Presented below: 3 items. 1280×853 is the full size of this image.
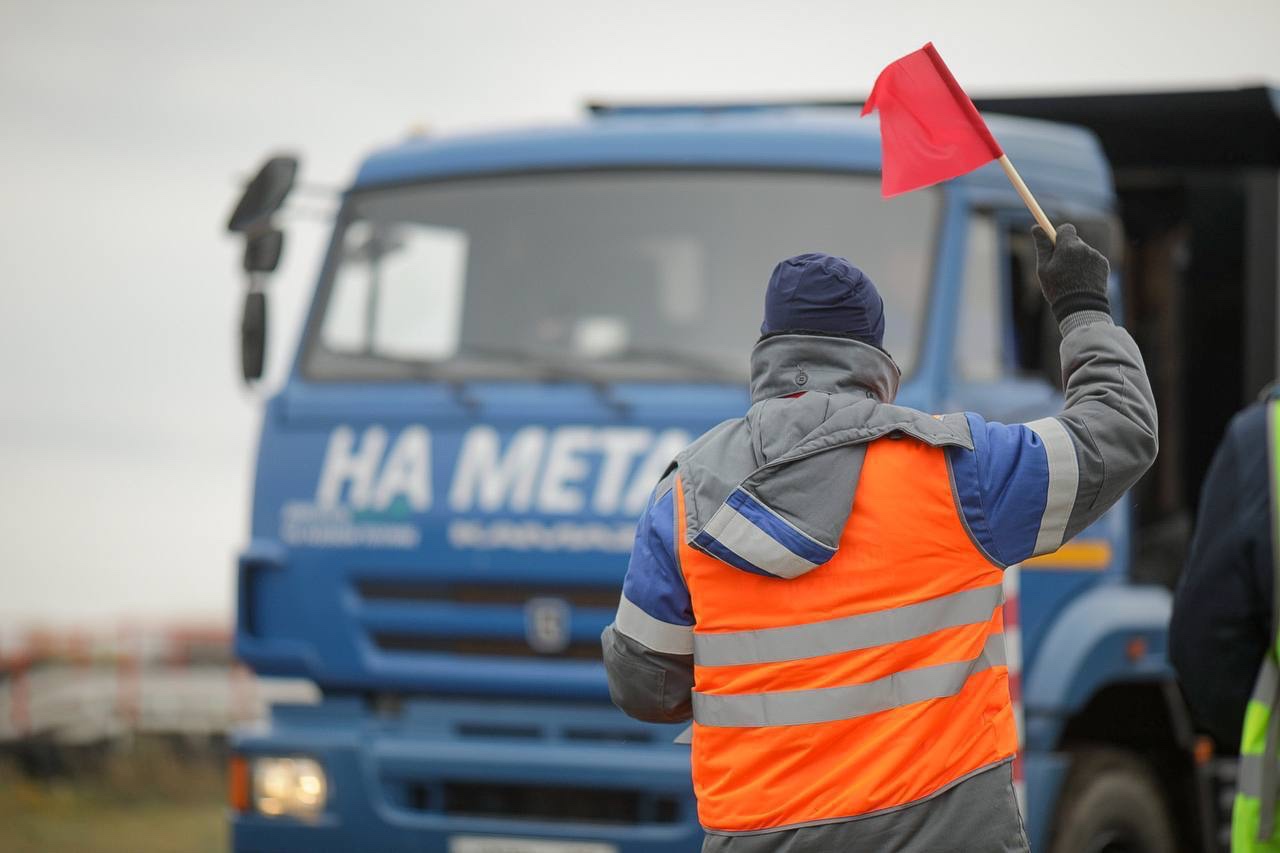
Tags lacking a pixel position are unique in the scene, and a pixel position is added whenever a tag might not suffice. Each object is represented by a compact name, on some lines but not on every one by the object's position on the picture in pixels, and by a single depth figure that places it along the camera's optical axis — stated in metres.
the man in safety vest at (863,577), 5.21
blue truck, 9.84
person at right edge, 6.16
